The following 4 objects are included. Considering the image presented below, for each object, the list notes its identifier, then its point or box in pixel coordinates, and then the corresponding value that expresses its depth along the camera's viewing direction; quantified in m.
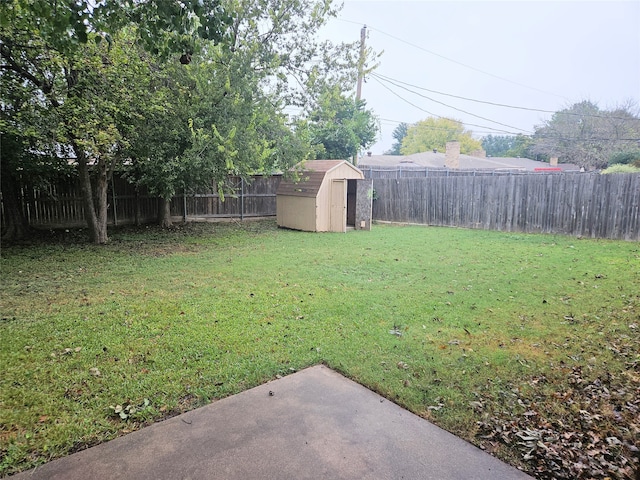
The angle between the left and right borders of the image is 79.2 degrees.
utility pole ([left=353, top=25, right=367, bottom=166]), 13.69
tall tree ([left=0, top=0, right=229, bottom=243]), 7.36
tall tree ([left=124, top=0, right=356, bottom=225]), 9.76
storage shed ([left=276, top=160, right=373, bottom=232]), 12.94
